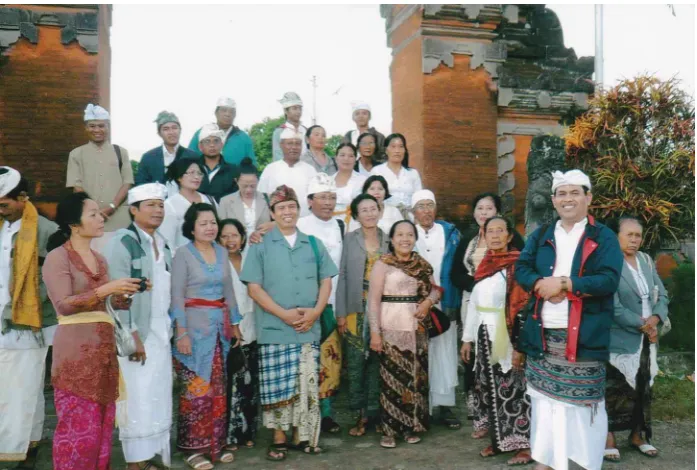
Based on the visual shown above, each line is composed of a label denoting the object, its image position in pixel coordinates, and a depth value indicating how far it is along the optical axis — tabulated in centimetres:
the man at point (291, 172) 582
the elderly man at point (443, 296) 513
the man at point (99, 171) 562
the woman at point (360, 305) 489
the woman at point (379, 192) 530
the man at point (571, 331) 362
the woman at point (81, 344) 349
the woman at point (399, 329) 464
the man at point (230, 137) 625
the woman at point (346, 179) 574
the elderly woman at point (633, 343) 440
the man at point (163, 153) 562
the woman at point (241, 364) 457
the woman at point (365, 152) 629
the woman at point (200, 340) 421
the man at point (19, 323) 414
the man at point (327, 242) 491
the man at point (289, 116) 628
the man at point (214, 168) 561
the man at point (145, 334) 393
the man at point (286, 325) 440
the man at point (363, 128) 653
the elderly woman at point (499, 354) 438
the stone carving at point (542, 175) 577
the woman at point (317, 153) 618
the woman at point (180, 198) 504
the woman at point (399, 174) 593
